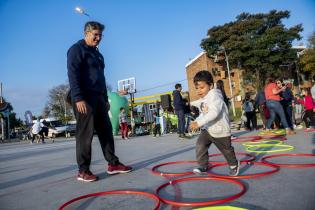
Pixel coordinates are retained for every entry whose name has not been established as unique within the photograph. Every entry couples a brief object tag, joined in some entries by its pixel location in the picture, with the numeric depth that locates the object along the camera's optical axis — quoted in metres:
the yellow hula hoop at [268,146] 4.41
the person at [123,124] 12.05
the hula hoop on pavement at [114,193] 2.29
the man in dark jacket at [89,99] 3.33
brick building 37.29
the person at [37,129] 15.53
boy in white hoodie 3.08
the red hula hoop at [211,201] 2.05
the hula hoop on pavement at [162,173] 3.20
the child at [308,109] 7.76
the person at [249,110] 9.56
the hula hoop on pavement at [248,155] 3.75
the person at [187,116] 9.75
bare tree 48.71
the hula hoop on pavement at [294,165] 3.08
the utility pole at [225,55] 33.28
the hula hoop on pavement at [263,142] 5.45
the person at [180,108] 8.46
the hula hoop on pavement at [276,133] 7.04
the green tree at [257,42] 32.42
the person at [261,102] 9.06
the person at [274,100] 6.77
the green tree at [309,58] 34.70
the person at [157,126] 11.67
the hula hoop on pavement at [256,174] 2.82
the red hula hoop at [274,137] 6.24
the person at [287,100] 8.12
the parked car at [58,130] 25.61
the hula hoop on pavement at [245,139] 6.19
